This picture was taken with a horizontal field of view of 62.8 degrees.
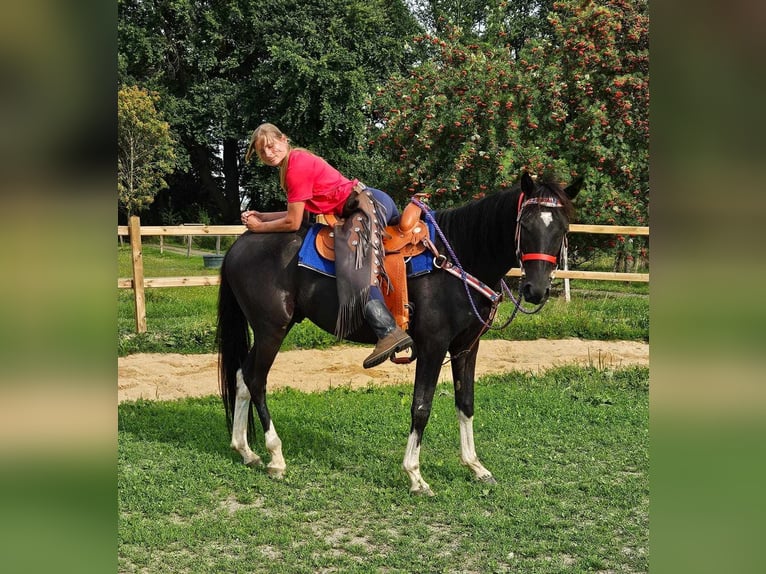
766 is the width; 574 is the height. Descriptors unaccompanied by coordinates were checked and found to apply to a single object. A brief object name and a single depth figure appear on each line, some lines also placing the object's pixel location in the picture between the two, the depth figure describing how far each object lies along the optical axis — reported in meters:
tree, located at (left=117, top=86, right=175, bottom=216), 19.81
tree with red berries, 11.31
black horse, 3.71
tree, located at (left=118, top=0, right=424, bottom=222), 21.42
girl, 3.95
